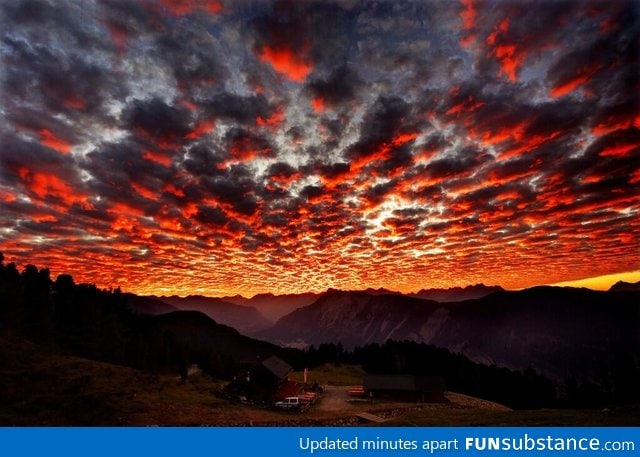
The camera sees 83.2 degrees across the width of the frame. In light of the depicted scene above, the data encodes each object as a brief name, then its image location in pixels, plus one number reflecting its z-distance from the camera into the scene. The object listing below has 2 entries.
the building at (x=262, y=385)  53.56
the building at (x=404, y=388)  67.44
